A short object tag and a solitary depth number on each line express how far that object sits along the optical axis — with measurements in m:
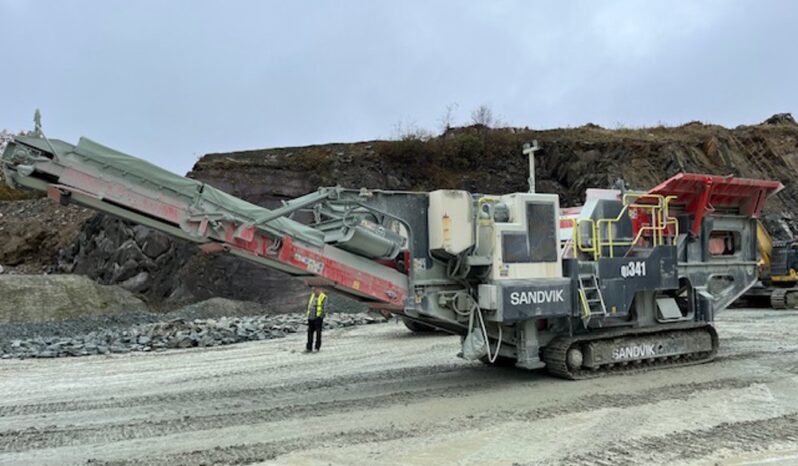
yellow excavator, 19.00
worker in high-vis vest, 12.49
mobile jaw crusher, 6.29
